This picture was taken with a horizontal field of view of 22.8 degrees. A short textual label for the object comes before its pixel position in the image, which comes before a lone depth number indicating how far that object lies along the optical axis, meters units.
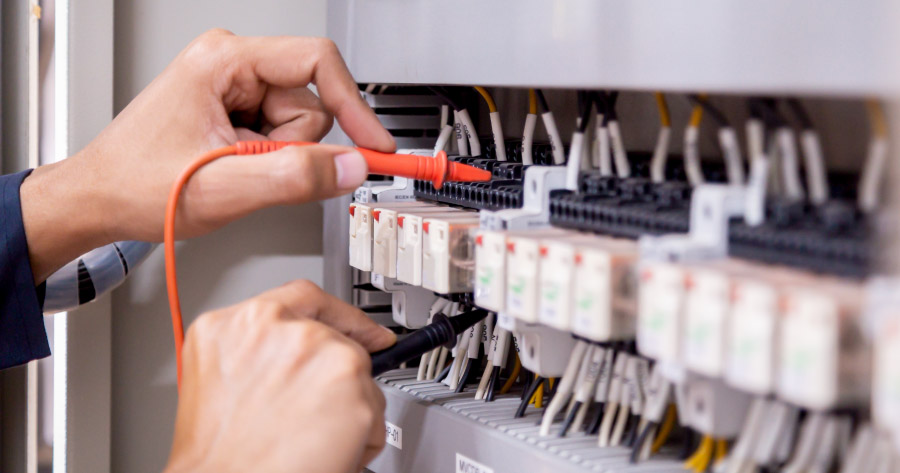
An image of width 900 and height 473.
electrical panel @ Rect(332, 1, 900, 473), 0.71
